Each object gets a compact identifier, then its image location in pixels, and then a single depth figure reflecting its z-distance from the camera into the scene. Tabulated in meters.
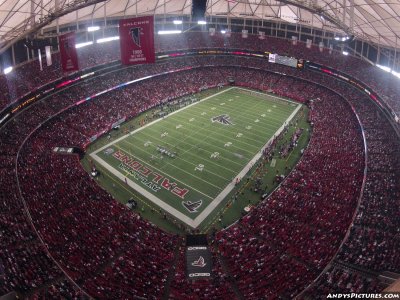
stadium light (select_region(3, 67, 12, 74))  33.78
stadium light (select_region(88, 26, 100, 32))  44.09
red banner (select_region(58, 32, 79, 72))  23.82
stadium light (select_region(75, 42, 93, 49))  43.53
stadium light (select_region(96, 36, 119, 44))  46.23
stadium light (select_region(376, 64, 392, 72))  36.04
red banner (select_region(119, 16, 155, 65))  21.22
